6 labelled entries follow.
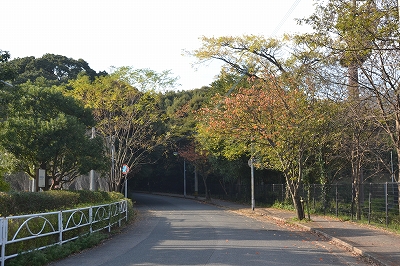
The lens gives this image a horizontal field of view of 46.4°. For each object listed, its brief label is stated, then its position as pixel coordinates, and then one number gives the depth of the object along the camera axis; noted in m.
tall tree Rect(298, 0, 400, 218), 13.05
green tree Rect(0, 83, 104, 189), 20.33
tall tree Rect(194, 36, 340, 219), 19.81
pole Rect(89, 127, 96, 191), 27.69
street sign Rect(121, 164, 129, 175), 32.66
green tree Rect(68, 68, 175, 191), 31.09
